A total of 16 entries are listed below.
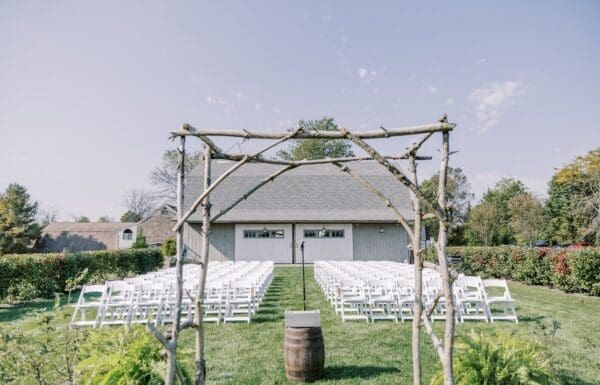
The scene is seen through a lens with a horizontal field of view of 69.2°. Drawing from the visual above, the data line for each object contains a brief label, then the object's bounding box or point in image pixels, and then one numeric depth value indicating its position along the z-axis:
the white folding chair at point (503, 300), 8.52
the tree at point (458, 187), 50.83
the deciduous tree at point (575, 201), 34.56
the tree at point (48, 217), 69.01
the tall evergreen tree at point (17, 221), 37.16
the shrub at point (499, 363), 3.35
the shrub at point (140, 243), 31.28
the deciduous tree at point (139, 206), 63.46
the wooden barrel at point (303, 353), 4.94
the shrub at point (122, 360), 3.31
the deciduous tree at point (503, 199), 44.22
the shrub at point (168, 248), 28.42
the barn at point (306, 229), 26.66
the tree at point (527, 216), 39.94
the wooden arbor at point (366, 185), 3.03
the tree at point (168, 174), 50.78
